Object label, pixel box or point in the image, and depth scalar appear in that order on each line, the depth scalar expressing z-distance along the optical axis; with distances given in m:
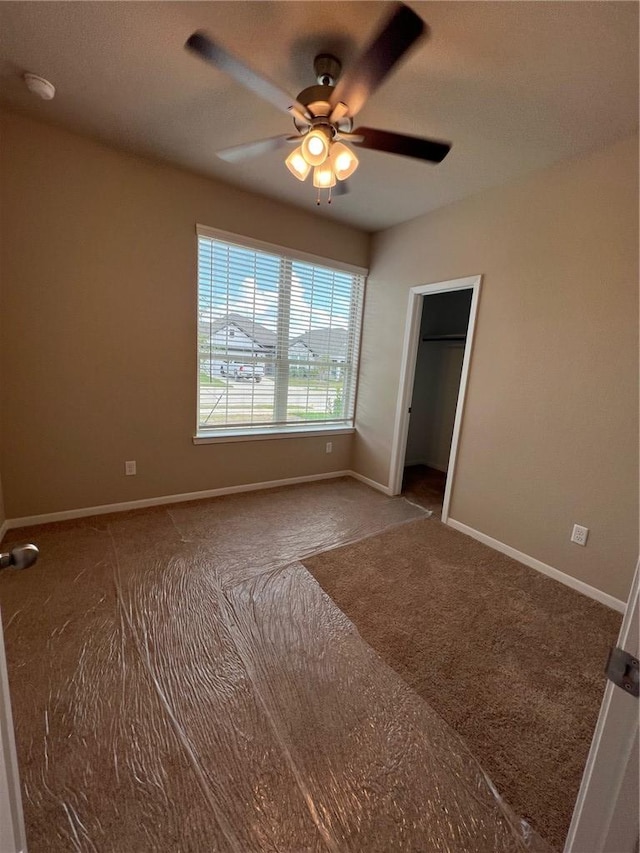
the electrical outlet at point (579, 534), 2.28
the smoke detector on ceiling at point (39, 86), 1.79
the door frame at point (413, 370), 2.88
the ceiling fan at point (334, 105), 1.16
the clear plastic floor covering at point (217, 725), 1.05
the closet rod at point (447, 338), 4.10
